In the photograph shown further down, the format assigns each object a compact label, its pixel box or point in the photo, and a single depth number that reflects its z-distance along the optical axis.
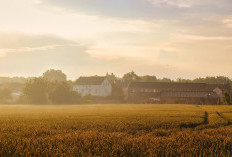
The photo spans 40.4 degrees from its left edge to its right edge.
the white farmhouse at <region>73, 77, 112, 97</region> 143.50
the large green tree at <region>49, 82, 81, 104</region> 94.09
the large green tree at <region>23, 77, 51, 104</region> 97.44
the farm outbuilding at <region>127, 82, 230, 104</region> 129.38
